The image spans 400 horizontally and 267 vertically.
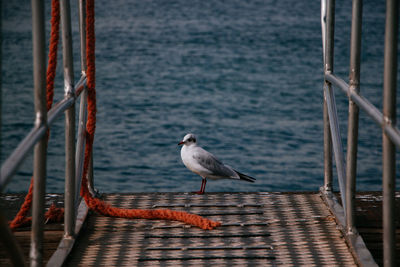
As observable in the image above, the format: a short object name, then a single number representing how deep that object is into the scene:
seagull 8.65
